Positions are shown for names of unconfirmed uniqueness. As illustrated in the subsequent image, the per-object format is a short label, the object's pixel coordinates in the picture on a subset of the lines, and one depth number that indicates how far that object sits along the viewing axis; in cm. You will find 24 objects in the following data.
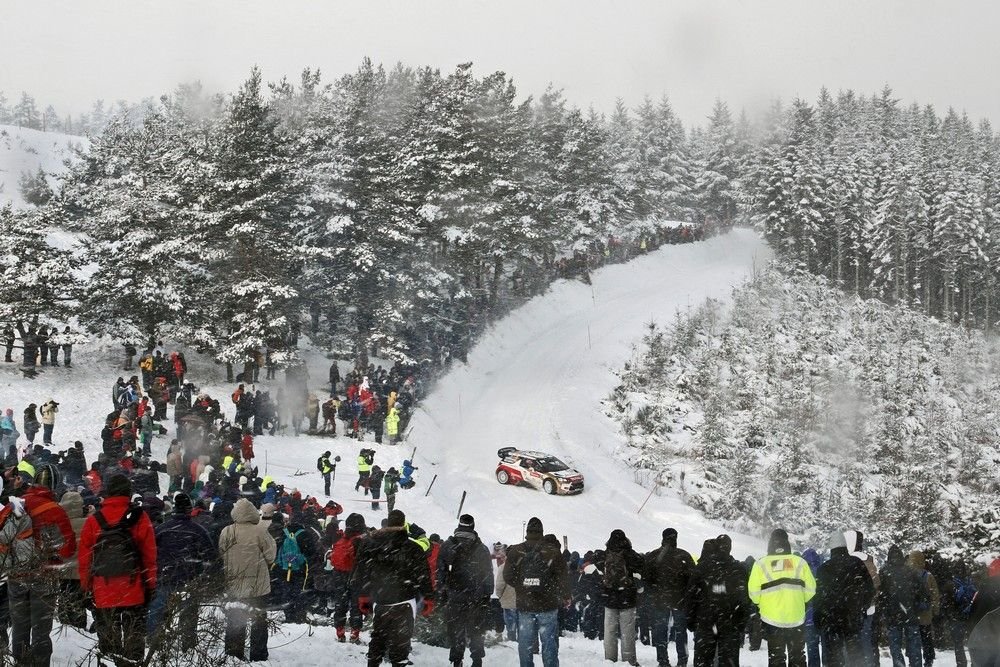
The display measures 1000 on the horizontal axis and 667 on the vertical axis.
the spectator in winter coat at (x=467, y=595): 1769
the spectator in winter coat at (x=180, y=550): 1600
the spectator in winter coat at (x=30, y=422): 4369
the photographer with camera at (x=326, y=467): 4434
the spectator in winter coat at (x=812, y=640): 1970
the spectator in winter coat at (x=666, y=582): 2008
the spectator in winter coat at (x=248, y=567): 1552
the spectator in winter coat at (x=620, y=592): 1983
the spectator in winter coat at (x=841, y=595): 1786
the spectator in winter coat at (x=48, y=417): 4434
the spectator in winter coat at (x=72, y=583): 1189
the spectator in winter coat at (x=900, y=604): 2123
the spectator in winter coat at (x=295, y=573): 2270
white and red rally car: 5372
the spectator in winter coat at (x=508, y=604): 2227
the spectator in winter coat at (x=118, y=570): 1314
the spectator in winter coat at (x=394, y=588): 1554
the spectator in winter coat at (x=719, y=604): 1747
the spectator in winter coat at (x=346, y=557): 2191
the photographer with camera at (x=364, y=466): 4512
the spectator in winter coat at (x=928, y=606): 2180
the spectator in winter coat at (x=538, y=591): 1723
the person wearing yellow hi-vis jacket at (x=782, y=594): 1689
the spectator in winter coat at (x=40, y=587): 1209
